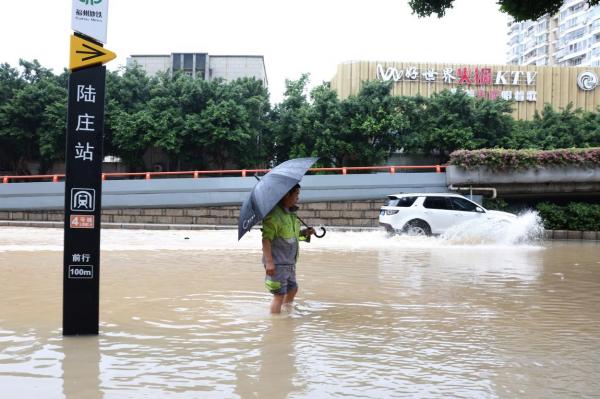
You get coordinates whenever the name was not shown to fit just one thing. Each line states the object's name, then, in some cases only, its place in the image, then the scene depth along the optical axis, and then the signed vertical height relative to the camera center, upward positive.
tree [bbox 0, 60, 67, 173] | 28.30 +3.70
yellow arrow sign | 5.00 +1.17
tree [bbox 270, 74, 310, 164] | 28.69 +3.75
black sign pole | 4.97 +0.12
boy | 6.06 -0.38
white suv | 17.91 -0.21
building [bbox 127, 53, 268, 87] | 44.19 +9.81
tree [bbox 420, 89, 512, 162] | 28.64 +3.93
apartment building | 82.91 +25.10
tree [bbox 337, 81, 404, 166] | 28.02 +3.56
